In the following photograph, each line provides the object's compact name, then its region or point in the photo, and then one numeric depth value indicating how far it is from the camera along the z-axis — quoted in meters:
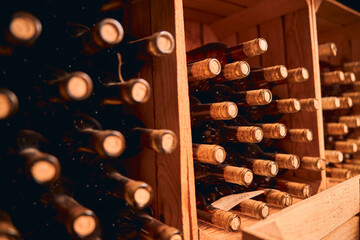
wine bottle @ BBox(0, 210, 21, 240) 0.39
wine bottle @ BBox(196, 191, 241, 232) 0.68
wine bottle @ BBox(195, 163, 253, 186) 0.72
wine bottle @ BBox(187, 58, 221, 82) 0.68
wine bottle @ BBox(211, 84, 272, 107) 0.80
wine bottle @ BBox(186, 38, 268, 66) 0.78
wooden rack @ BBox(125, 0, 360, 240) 0.61
